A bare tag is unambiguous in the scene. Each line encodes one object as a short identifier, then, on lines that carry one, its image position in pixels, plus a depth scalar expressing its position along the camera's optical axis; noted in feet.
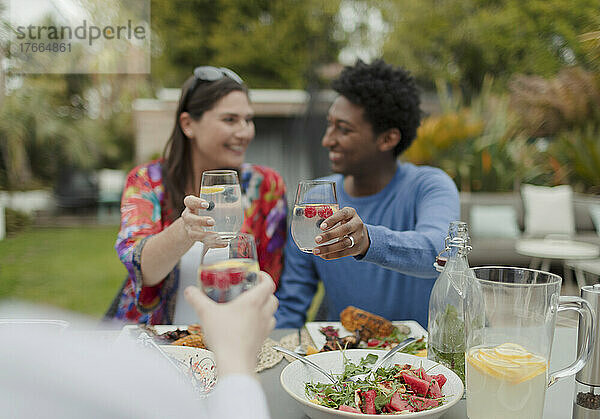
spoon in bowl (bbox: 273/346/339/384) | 3.64
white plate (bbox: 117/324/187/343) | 4.40
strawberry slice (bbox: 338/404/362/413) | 3.14
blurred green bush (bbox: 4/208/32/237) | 16.79
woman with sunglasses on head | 5.84
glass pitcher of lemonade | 3.10
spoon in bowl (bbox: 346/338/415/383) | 3.66
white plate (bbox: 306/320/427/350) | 4.70
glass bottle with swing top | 3.75
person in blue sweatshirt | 6.54
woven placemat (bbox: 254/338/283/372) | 4.21
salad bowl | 3.09
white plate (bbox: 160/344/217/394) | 3.54
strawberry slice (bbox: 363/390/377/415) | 3.17
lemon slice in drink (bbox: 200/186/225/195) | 4.23
